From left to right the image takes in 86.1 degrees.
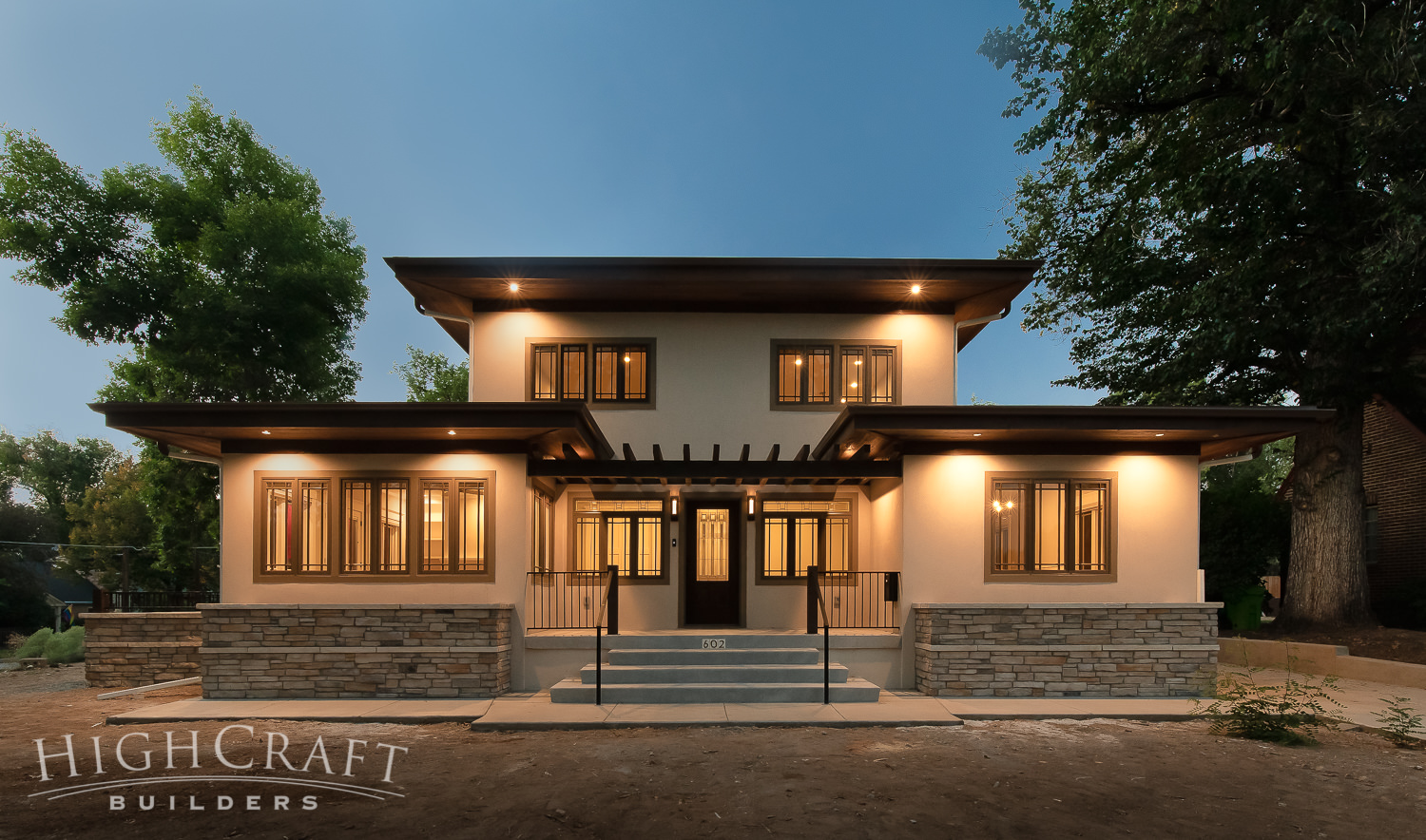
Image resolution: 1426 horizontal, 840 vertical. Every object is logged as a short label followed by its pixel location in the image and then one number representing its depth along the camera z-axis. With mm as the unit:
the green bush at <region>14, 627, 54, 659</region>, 14941
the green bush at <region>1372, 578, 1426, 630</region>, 15023
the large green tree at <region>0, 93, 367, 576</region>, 20625
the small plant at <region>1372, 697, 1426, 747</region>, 7734
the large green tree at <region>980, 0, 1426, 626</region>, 12344
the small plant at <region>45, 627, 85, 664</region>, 14828
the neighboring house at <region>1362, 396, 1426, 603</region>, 16609
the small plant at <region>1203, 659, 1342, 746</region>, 7836
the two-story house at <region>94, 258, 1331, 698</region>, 9797
